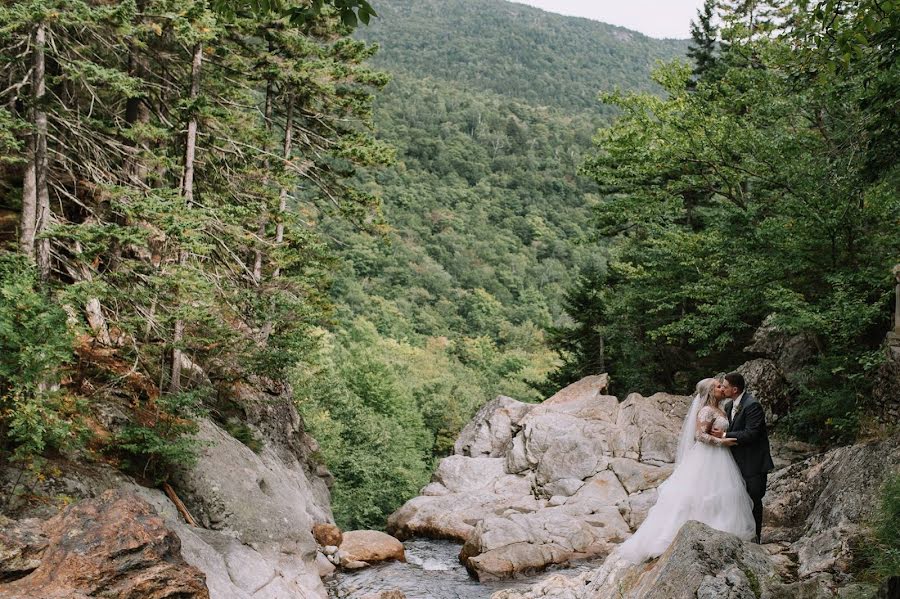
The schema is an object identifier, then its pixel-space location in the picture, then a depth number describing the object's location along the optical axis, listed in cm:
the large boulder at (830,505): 678
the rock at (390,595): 1285
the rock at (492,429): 2561
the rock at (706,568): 583
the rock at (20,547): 695
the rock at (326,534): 1504
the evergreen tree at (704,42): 3123
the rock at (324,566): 1439
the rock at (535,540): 1589
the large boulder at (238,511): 941
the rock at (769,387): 1670
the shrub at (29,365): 795
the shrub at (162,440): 1012
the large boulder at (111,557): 713
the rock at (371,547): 1605
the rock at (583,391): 2577
